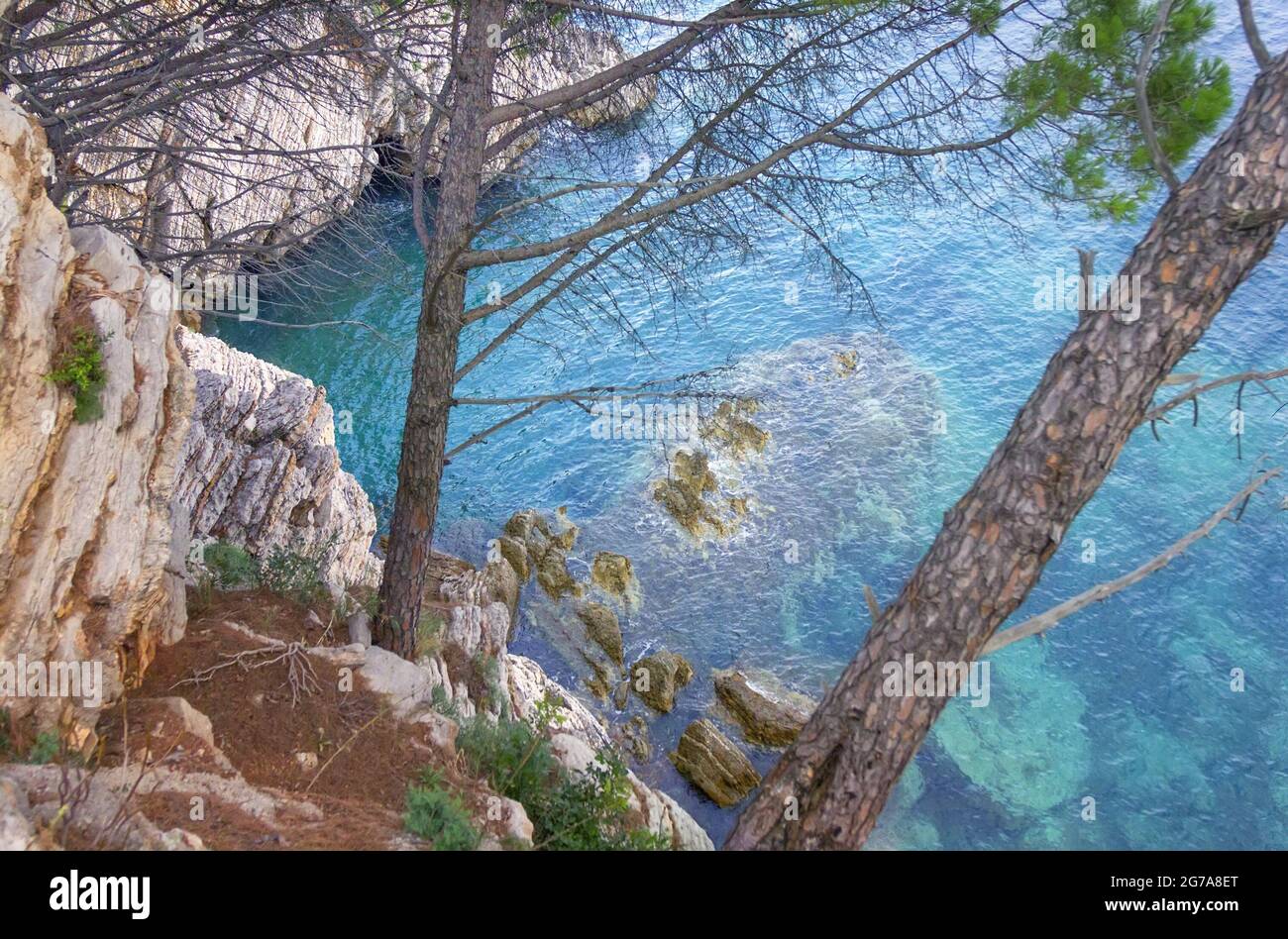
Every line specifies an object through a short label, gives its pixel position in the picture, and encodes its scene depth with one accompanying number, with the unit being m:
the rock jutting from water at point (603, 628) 15.65
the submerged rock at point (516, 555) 17.08
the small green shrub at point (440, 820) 5.20
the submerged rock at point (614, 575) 16.81
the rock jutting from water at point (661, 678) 14.77
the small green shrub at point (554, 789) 6.37
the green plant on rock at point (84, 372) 5.84
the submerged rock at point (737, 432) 19.19
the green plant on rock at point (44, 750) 5.14
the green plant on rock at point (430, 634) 9.55
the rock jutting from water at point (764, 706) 14.09
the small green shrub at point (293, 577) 8.91
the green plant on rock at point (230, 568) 8.70
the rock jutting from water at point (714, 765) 13.33
